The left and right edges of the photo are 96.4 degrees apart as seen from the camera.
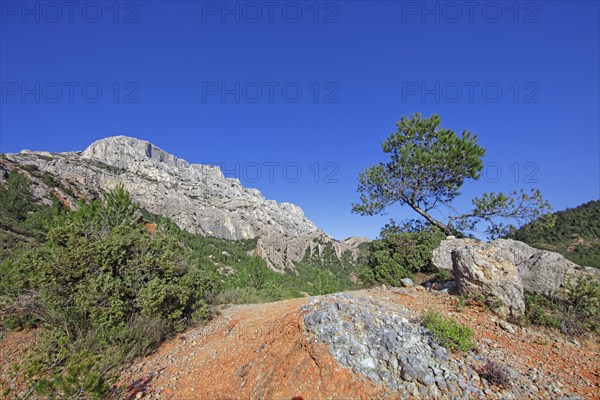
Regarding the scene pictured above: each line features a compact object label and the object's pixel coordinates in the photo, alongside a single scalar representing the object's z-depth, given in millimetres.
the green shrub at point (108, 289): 6270
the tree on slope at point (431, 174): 11055
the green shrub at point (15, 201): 31297
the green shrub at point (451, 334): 4484
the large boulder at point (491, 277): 6124
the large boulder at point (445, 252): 9156
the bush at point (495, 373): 3812
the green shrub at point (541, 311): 5762
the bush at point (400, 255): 9625
